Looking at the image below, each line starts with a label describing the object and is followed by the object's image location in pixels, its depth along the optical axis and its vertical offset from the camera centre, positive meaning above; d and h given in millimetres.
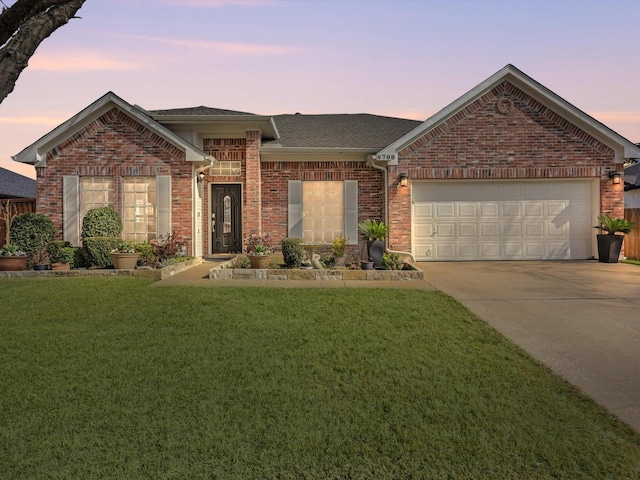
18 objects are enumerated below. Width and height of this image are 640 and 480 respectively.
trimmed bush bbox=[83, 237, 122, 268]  10242 -364
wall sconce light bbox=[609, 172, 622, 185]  12633 +1602
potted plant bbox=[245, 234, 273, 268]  9852 -540
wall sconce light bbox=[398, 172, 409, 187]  12648 +1561
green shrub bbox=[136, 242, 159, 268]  10352 -541
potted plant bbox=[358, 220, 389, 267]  10312 -173
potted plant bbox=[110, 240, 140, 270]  9797 -531
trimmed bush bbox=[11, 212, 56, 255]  10711 +67
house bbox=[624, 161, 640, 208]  22812 +2233
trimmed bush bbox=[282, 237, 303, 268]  9930 -433
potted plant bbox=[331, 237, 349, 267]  10383 -461
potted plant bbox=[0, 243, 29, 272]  9852 -571
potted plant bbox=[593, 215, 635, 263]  12266 -166
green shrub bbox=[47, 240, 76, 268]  10602 -476
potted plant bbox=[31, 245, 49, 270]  10102 -582
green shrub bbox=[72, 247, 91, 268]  10773 -632
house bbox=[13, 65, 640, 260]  12078 +1665
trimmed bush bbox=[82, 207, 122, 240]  10961 +265
